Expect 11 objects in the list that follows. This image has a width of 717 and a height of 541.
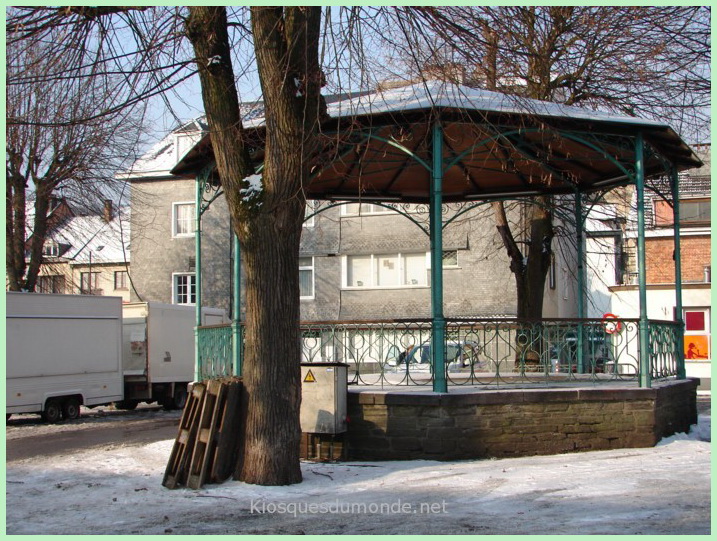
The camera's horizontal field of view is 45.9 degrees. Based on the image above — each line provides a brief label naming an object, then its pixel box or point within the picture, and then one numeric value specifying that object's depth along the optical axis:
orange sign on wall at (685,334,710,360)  33.72
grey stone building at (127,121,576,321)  31.89
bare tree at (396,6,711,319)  16.22
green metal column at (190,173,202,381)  13.62
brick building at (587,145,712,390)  33.94
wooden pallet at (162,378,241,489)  9.67
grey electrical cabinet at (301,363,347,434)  11.15
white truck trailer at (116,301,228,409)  23.94
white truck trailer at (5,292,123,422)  19.88
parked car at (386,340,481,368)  12.09
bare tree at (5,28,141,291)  24.34
